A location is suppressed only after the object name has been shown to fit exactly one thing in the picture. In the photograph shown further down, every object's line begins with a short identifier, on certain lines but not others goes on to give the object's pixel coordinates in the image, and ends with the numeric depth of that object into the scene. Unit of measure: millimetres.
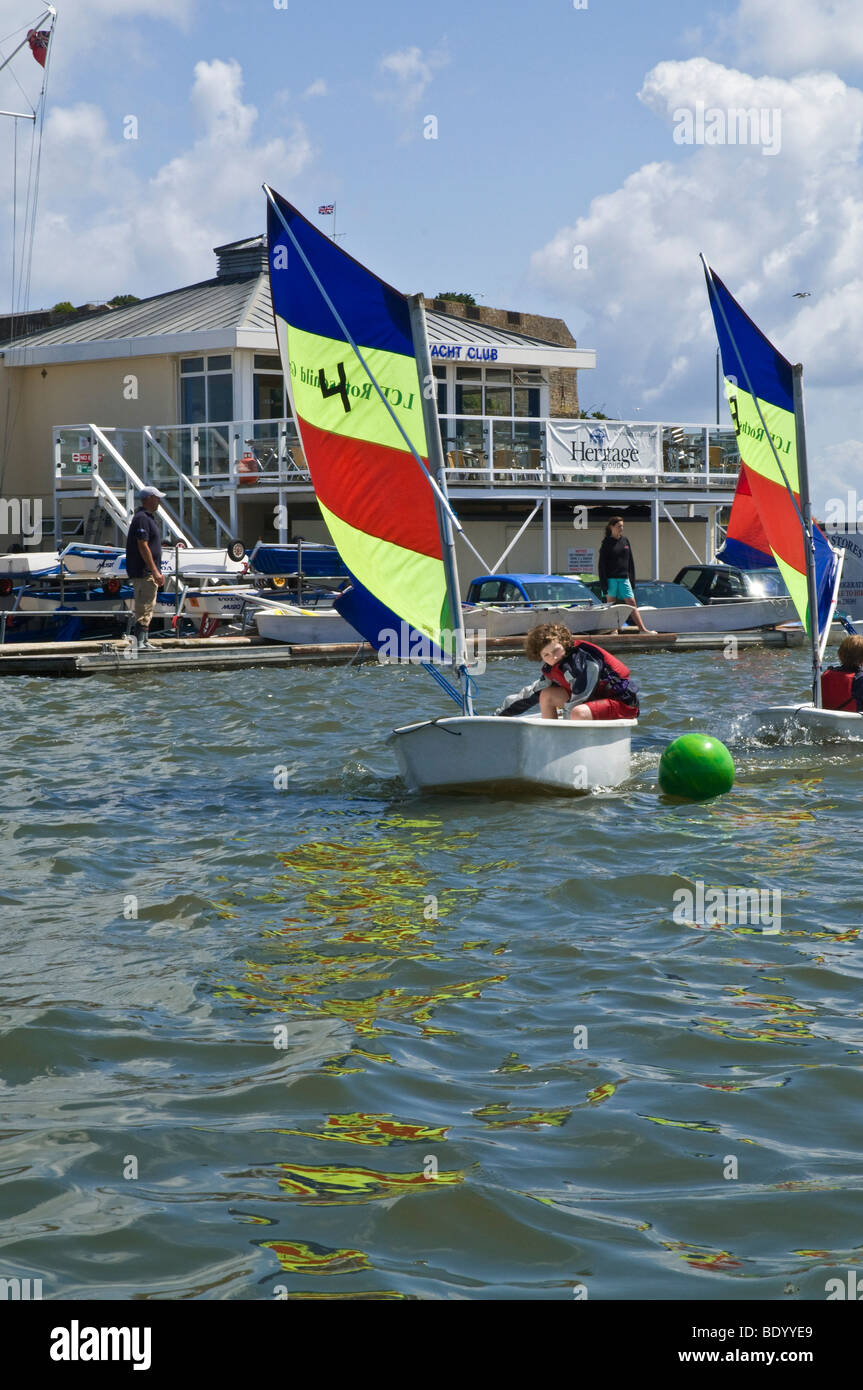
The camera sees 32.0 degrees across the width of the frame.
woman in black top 23516
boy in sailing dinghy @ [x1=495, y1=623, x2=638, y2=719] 10750
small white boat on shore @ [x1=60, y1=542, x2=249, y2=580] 23125
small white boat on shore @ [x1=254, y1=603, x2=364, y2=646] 22219
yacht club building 30562
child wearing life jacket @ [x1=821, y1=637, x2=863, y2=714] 12477
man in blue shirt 19516
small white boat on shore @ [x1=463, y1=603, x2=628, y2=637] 23547
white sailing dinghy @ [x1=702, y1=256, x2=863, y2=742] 13016
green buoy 10773
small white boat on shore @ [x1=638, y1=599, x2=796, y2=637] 25516
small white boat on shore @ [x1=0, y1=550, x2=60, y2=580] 23391
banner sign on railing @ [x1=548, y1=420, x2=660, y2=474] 31438
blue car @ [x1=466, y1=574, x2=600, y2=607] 24531
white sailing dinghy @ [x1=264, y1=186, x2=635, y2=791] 10469
